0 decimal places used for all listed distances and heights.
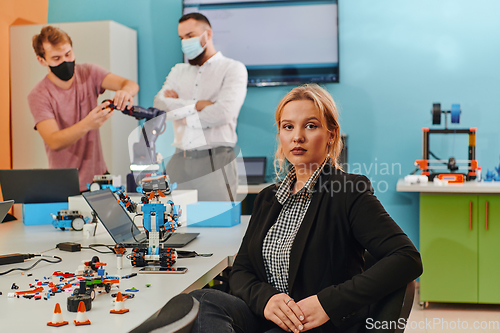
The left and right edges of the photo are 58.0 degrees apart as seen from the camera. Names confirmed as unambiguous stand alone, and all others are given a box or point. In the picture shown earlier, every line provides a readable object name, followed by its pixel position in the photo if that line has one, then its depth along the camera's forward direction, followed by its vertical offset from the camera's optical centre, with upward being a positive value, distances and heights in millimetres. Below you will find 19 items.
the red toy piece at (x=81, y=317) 888 -314
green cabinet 2803 -560
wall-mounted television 3504 +957
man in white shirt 2934 +433
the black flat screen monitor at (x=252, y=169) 3348 -79
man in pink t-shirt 3521 +405
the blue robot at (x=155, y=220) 1345 -189
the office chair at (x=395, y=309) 989 -343
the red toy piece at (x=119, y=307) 962 -317
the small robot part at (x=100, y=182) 2061 -106
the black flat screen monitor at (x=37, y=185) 2318 -133
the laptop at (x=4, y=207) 1489 -159
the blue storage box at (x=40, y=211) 2328 -268
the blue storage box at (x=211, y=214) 2172 -270
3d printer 3031 +30
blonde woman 1075 -235
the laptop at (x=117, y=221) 1676 -243
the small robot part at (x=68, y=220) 2098 -286
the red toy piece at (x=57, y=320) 880 -315
